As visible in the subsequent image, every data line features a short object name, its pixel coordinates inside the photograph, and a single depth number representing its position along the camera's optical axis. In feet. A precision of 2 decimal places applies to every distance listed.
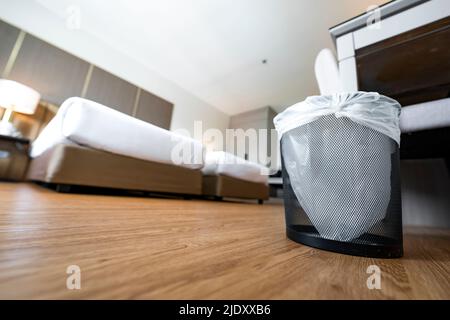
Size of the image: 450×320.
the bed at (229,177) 6.62
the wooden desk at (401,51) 2.43
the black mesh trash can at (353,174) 1.24
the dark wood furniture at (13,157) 6.18
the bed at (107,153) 3.79
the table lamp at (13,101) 6.21
